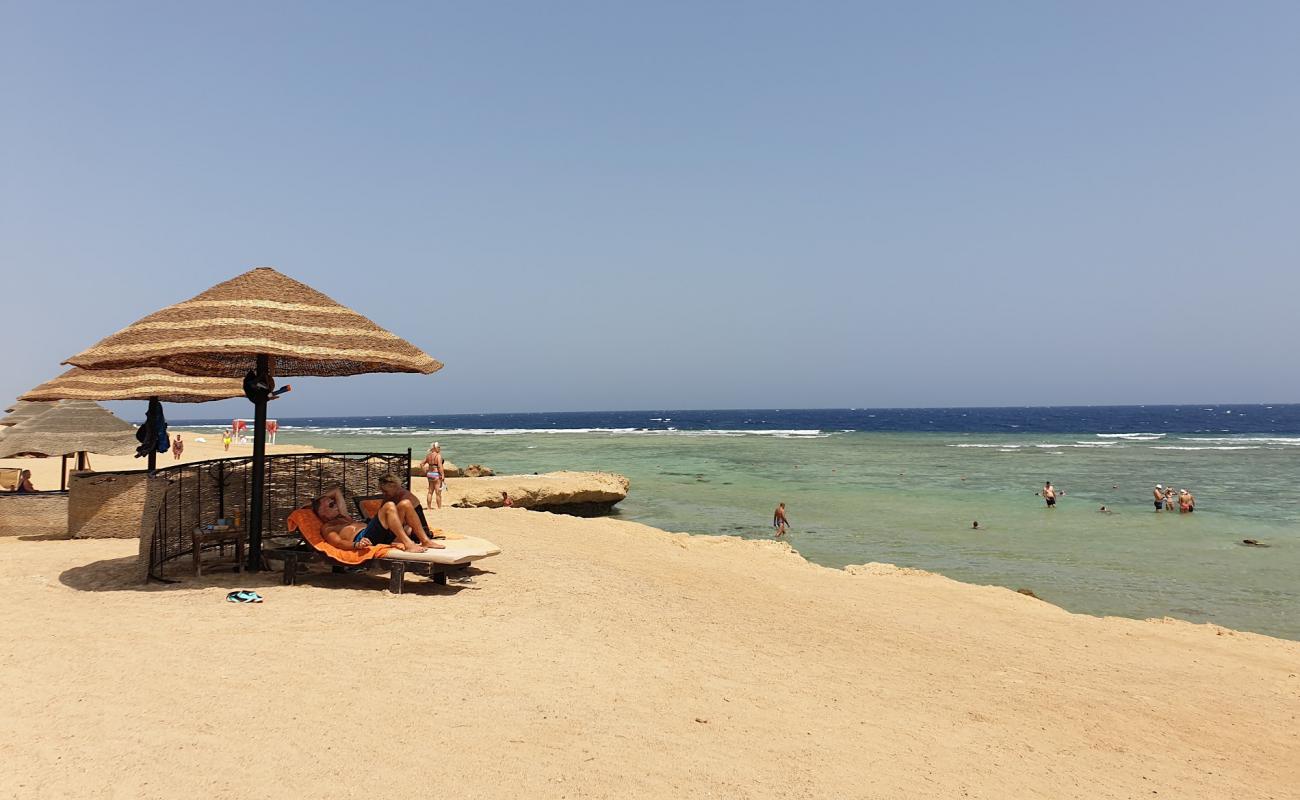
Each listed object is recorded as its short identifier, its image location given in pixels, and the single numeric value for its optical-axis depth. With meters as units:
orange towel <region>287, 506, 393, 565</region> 7.91
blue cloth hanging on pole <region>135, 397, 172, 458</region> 12.13
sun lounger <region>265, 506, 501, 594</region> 7.75
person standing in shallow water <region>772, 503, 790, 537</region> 18.48
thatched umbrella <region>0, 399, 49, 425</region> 15.17
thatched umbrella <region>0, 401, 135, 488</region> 12.11
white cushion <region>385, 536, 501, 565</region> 7.71
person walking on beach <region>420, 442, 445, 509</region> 15.71
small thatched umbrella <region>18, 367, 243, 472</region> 11.84
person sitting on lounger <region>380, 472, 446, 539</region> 8.22
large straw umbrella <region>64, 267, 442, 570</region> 7.40
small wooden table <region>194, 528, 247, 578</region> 8.36
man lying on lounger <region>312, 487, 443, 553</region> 8.06
